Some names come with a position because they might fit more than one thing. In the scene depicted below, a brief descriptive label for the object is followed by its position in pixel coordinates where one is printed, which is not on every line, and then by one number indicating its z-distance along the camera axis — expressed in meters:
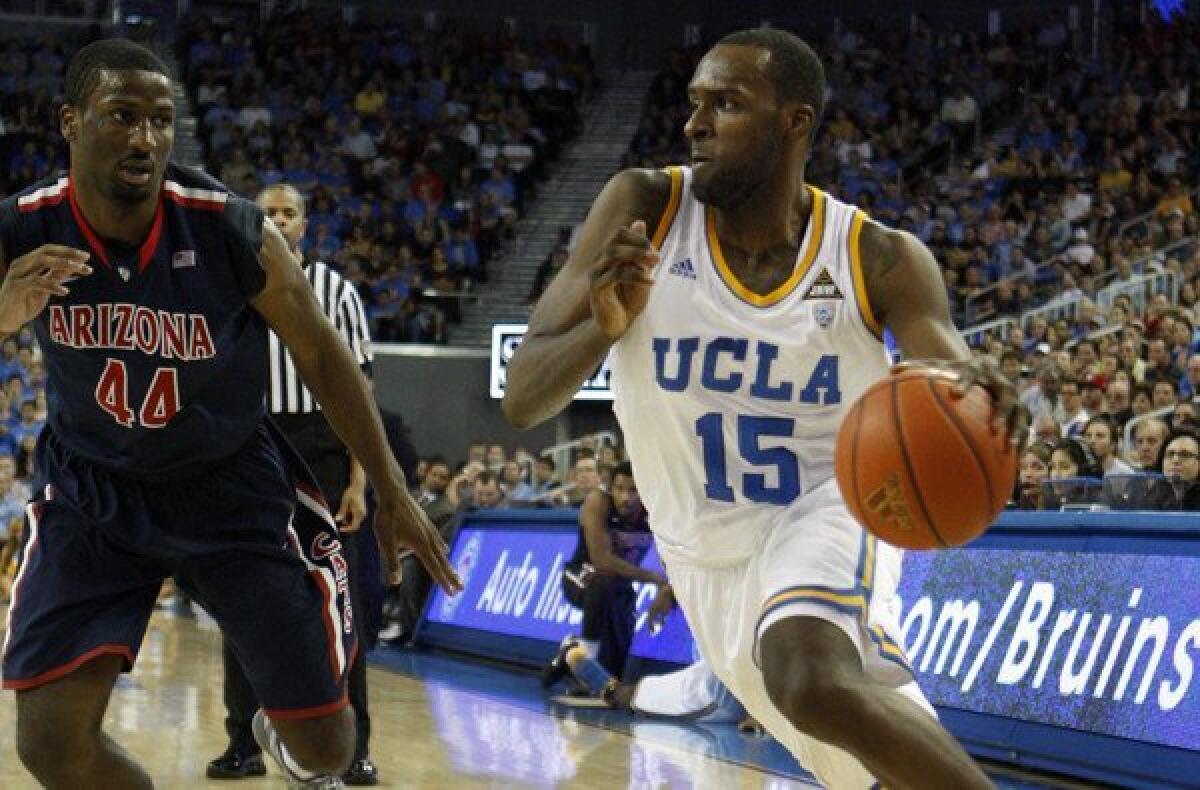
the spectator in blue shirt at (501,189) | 24.48
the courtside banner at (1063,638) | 6.17
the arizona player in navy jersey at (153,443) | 3.98
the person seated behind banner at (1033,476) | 8.76
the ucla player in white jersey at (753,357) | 3.74
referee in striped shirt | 6.23
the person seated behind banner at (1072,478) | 8.43
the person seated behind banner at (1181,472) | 7.77
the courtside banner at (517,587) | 10.75
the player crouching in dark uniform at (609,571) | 9.51
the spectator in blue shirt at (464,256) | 23.16
